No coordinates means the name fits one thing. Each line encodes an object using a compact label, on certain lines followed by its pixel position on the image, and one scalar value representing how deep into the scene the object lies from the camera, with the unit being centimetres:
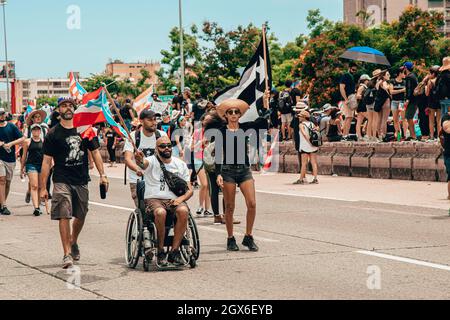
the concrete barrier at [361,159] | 2384
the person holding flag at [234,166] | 1191
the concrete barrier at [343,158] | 2462
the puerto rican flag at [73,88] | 2914
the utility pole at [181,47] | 5047
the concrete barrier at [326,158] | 2539
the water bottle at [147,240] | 1035
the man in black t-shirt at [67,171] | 1090
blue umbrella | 2664
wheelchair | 1044
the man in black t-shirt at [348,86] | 2431
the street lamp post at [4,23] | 8064
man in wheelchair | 1039
